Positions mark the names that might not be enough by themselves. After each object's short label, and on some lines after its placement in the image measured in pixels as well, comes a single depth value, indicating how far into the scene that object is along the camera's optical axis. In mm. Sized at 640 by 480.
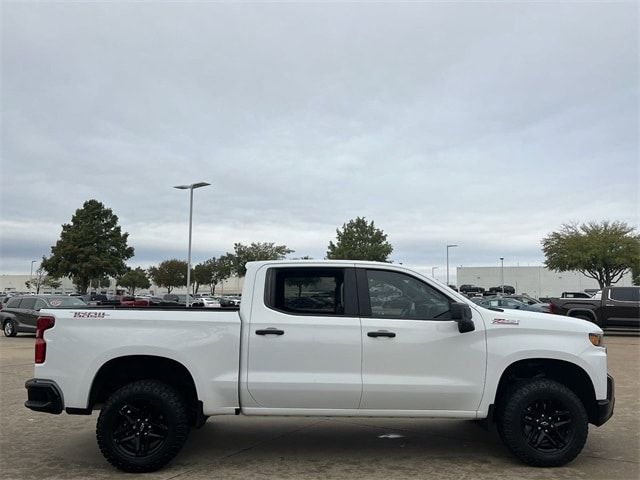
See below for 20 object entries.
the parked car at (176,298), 38700
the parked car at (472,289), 60125
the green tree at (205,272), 79625
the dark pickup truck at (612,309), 19938
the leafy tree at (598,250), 42531
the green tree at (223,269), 64750
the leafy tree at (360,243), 52250
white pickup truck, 5191
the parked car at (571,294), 27281
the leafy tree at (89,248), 50281
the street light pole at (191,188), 28922
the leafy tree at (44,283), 105312
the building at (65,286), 106050
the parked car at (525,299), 26553
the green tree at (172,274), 88500
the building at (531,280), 83500
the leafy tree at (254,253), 59344
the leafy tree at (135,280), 96000
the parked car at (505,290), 61628
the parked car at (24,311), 20266
